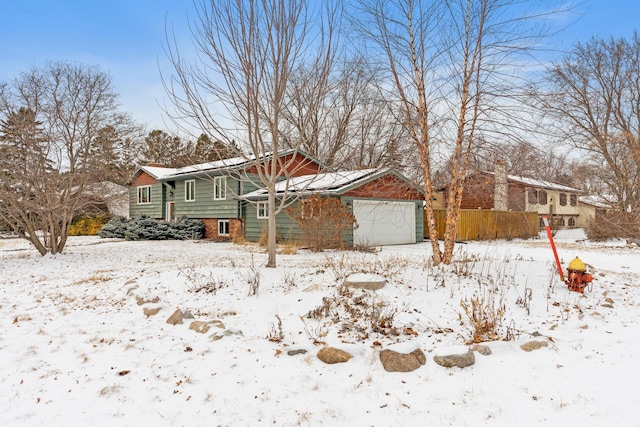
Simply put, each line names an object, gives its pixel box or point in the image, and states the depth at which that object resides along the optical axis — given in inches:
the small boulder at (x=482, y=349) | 153.5
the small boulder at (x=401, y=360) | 144.0
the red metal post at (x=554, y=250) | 267.3
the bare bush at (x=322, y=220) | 564.4
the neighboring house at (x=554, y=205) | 1103.5
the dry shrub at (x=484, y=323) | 173.3
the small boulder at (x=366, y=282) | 234.8
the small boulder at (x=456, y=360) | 144.3
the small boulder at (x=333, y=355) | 149.4
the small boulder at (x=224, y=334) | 172.7
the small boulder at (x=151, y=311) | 215.4
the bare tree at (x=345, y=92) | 287.0
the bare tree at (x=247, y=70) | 251.1
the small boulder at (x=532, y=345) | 158.4
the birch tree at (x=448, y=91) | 287.6
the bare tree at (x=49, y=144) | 466.0
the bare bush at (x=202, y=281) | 258.5
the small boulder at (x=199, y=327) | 182.2
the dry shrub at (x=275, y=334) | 171.8
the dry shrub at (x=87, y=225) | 1045.8
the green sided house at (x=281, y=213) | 636.1
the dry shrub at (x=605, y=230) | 709.6
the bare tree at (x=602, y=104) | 697.0
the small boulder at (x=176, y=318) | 198.2
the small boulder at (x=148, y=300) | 235.9
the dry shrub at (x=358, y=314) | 180.4
